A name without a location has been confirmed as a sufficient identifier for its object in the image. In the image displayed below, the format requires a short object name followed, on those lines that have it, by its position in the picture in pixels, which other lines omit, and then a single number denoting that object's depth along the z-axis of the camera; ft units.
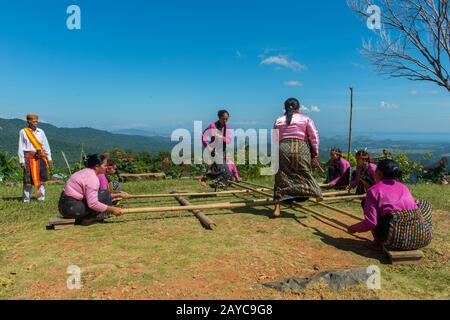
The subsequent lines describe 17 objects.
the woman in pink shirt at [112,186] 18.83
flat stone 9.14
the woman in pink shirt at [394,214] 11.50
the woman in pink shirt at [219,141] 24.95
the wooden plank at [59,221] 15.72
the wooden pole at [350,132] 41.32
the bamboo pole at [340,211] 15.41
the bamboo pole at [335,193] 22.59
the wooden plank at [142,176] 41.27
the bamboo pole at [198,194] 22.80
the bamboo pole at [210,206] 17.08
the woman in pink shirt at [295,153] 17.90
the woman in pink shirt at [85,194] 15.52
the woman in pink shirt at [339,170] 26.96
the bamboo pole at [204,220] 15.88
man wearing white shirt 23.43
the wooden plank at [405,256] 11.33
